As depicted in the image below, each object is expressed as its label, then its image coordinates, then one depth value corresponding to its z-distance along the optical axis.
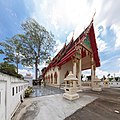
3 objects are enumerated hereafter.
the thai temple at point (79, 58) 9.12
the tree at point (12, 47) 16.74
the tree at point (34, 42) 17.25
